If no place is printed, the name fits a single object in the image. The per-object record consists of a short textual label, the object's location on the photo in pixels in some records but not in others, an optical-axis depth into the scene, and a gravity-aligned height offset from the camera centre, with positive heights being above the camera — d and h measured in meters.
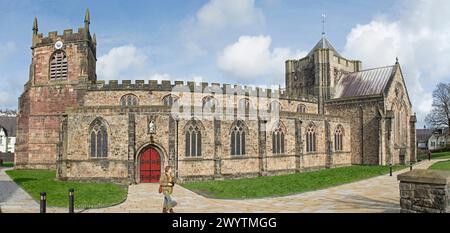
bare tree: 52.19 +3.09
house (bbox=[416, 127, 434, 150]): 91.28 -2.22
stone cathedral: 24.19 +0.73
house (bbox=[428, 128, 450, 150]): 81.16 -3.01
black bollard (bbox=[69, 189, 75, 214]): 12.77 -2.50
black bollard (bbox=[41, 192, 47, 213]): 12.30 -2.46
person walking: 12.47 -2.03
